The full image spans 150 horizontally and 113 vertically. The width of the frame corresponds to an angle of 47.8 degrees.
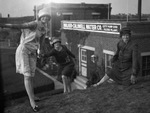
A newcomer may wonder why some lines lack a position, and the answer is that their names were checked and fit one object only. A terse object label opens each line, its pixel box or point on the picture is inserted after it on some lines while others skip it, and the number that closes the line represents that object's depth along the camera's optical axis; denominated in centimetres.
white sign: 807
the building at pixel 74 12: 1398
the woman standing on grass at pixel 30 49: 258
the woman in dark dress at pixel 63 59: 340
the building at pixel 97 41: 796
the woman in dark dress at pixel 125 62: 340
